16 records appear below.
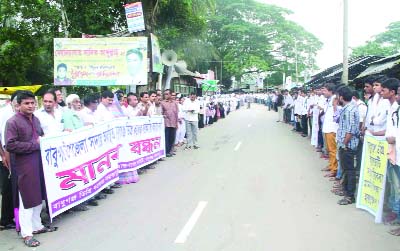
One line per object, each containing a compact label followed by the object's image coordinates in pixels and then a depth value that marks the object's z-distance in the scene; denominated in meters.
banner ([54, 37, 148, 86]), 13.34
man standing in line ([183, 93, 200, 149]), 14.65
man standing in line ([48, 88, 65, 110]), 7.12
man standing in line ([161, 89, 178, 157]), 13.38
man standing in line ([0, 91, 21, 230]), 6.30
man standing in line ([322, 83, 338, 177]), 9.66
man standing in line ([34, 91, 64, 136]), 6.63
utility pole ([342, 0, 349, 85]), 16.70
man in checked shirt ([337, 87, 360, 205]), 7.36
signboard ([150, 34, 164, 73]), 18.01
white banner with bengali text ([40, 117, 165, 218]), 6.34
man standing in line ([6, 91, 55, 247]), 5.63
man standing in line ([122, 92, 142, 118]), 11.35
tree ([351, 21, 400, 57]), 47.90
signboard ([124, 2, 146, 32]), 15.44
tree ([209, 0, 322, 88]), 52.84
